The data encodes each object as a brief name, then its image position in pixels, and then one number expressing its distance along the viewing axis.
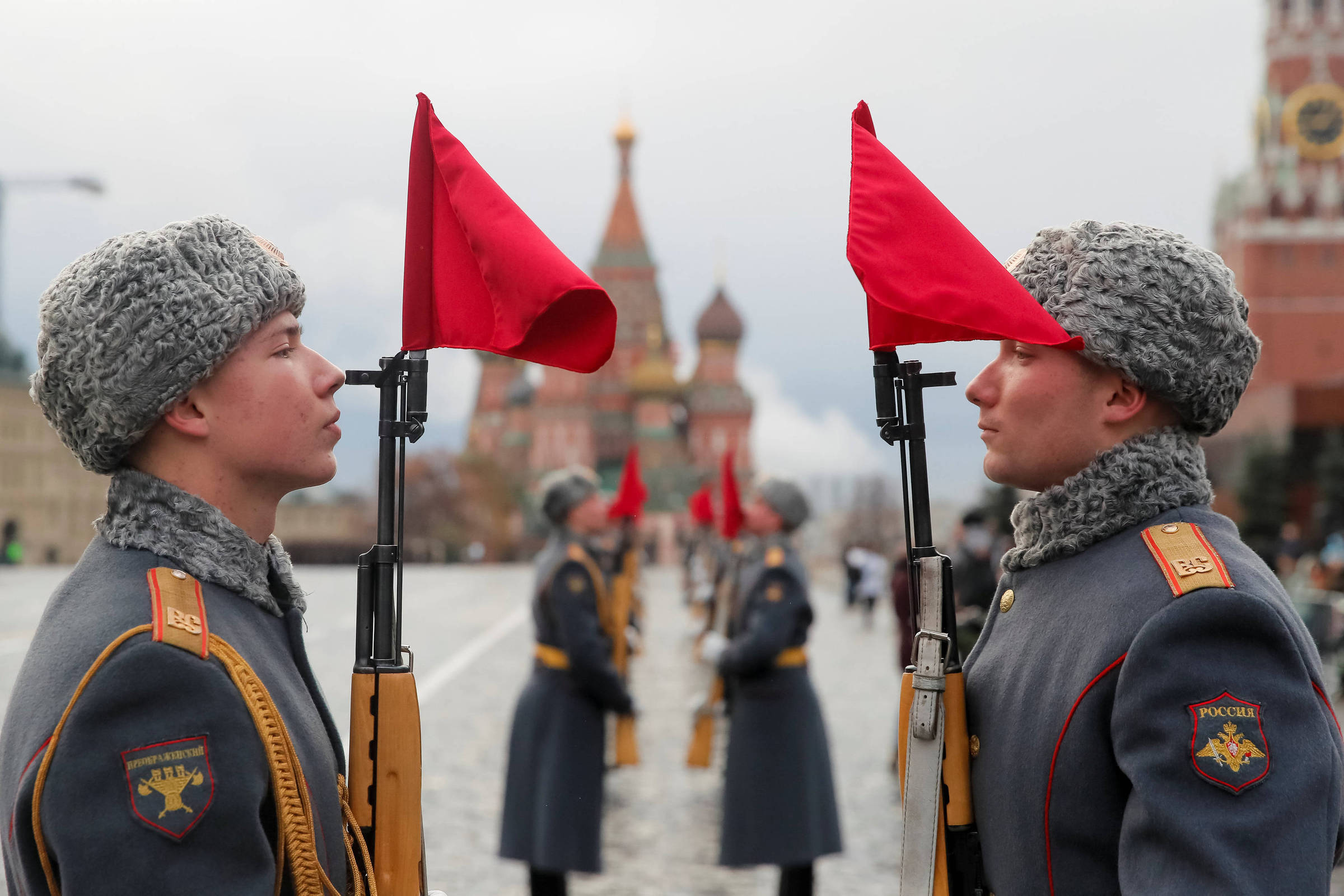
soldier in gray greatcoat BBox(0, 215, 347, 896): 1.77
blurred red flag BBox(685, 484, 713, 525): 16.86
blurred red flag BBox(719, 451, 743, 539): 9.61
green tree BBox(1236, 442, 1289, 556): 34.19
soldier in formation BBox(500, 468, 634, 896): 5.67
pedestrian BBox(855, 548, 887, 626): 24.44
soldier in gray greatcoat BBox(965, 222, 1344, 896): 1.80
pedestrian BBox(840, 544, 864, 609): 27.66
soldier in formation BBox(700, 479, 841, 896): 5.85
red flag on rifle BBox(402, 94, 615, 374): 2.19
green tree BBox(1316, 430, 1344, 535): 28.92
